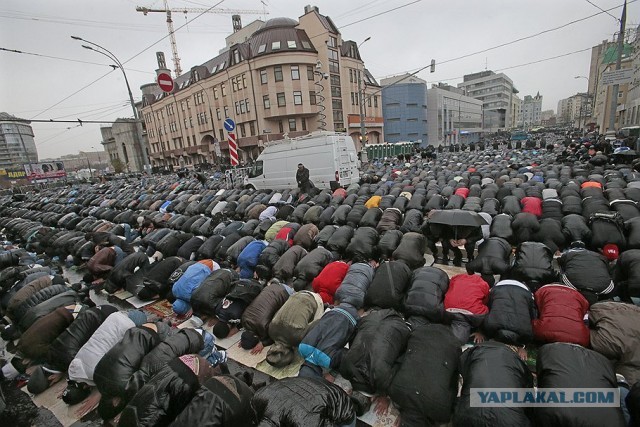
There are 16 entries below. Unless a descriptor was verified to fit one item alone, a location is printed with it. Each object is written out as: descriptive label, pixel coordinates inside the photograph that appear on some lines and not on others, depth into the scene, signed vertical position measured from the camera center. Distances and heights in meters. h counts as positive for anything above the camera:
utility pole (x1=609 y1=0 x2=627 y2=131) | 13.69 +2.98
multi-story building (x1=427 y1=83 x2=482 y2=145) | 64.74 +4.50
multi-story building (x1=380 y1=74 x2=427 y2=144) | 57.69 +6.01
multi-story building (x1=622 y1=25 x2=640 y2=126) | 31.28 +2.76
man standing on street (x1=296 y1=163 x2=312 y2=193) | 12.10 -1.18
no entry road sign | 12.67 +3.50
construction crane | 64.38 +31.35
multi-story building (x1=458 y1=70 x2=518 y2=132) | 96.38 +12.50
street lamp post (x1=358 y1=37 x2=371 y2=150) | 19.80 +1.86
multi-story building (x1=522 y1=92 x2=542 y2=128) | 151.66 +9.98
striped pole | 13.07 +0.31
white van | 13.25 -0.55
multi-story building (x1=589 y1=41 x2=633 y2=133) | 36.69 +3.76
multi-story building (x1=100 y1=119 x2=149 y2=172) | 71.79 +4.69
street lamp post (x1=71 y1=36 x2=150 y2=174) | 16.53 +4.30
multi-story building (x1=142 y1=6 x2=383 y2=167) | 33.66 +7.97
